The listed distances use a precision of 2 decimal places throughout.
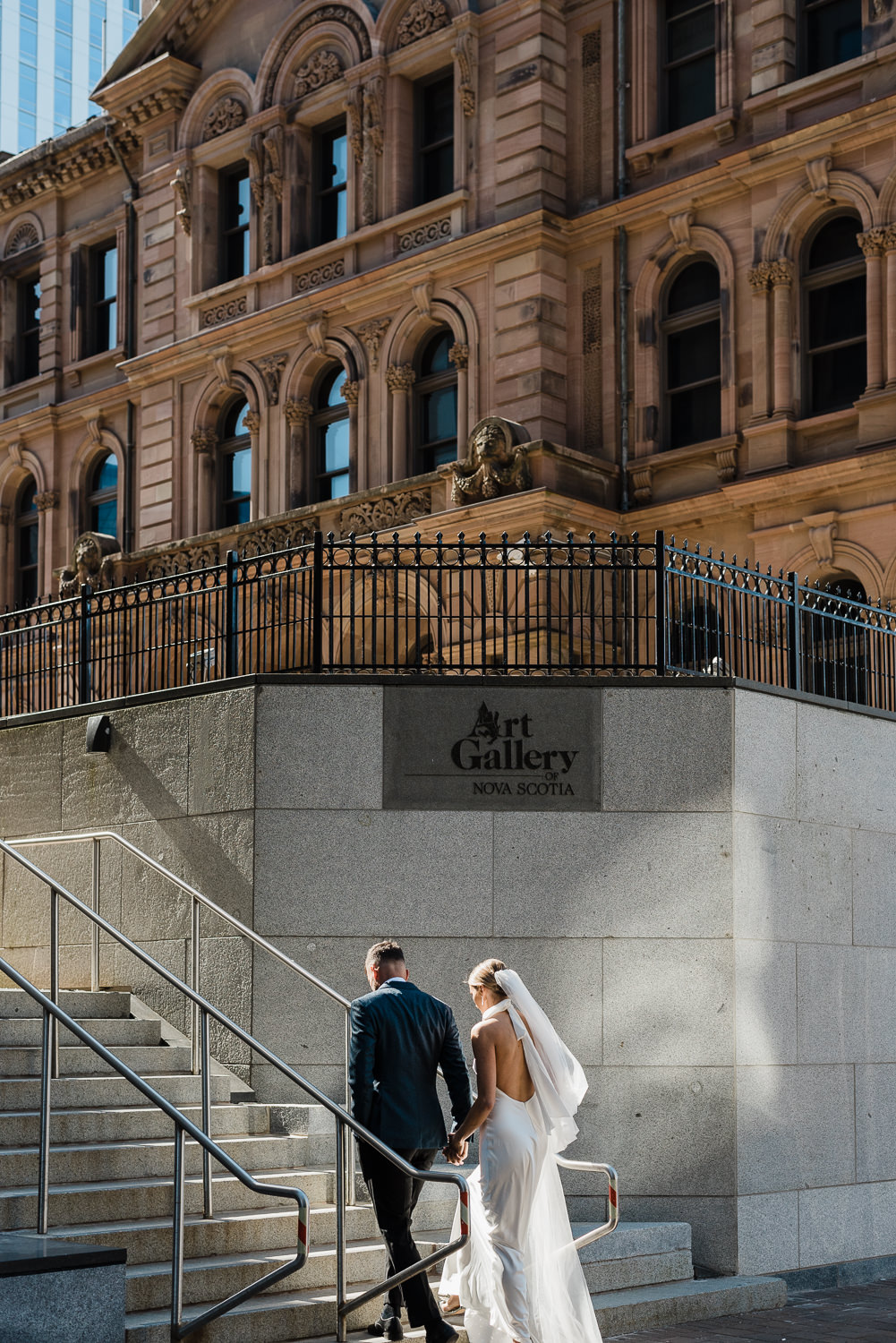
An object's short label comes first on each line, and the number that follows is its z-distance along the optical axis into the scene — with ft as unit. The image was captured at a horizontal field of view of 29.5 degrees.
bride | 28.32
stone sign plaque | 39.06
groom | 28.53
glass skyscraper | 351.87
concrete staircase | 29.12
